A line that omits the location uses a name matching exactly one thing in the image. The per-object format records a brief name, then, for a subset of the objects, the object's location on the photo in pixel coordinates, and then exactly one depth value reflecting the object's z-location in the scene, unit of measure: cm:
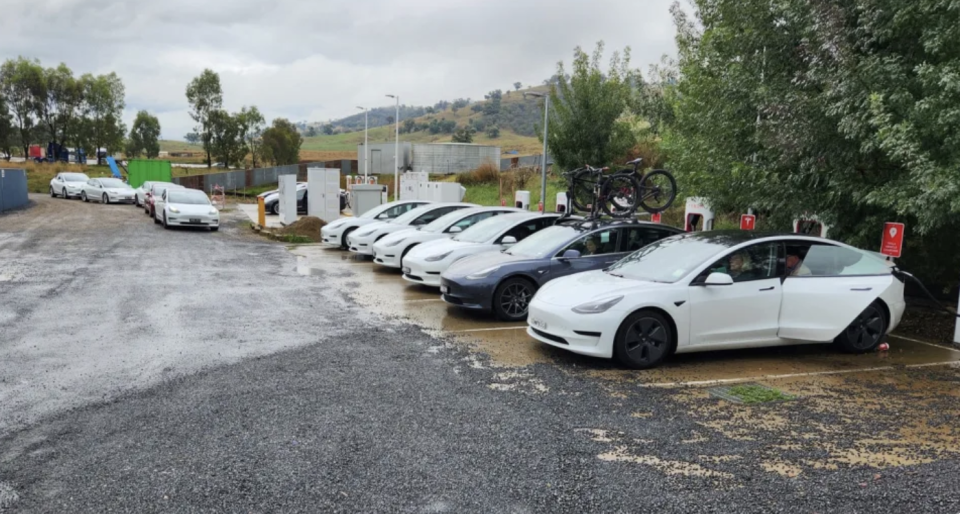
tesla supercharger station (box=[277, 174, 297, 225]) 2434
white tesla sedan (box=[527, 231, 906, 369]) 680
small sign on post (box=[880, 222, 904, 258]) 843
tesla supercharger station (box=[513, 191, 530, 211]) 1877
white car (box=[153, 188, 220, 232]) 2214
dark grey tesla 927
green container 4522
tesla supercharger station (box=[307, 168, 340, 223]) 2394
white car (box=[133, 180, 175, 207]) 3078
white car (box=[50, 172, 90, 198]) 3459
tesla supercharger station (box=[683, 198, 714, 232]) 1246
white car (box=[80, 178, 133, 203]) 3331
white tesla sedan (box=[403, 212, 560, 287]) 1127
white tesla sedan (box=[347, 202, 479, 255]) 1589
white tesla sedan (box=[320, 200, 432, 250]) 1788
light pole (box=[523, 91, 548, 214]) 1920
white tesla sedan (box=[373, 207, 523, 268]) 1367
